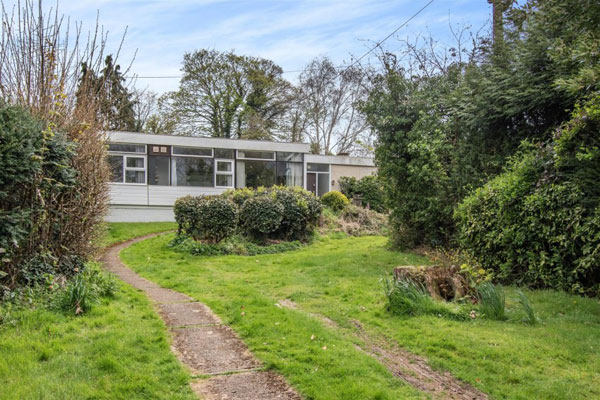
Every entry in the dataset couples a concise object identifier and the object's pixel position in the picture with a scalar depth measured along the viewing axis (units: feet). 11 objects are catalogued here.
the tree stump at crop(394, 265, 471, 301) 20.35
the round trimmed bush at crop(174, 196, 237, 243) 40.68
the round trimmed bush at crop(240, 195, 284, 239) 43.34
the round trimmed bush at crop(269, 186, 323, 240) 45.37
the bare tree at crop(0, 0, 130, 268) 20.52
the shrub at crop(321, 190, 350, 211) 64.49
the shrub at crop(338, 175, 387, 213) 76.28
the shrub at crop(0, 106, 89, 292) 16.57
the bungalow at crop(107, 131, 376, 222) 64.95
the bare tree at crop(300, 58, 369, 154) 116.98
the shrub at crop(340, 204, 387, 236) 55.42
